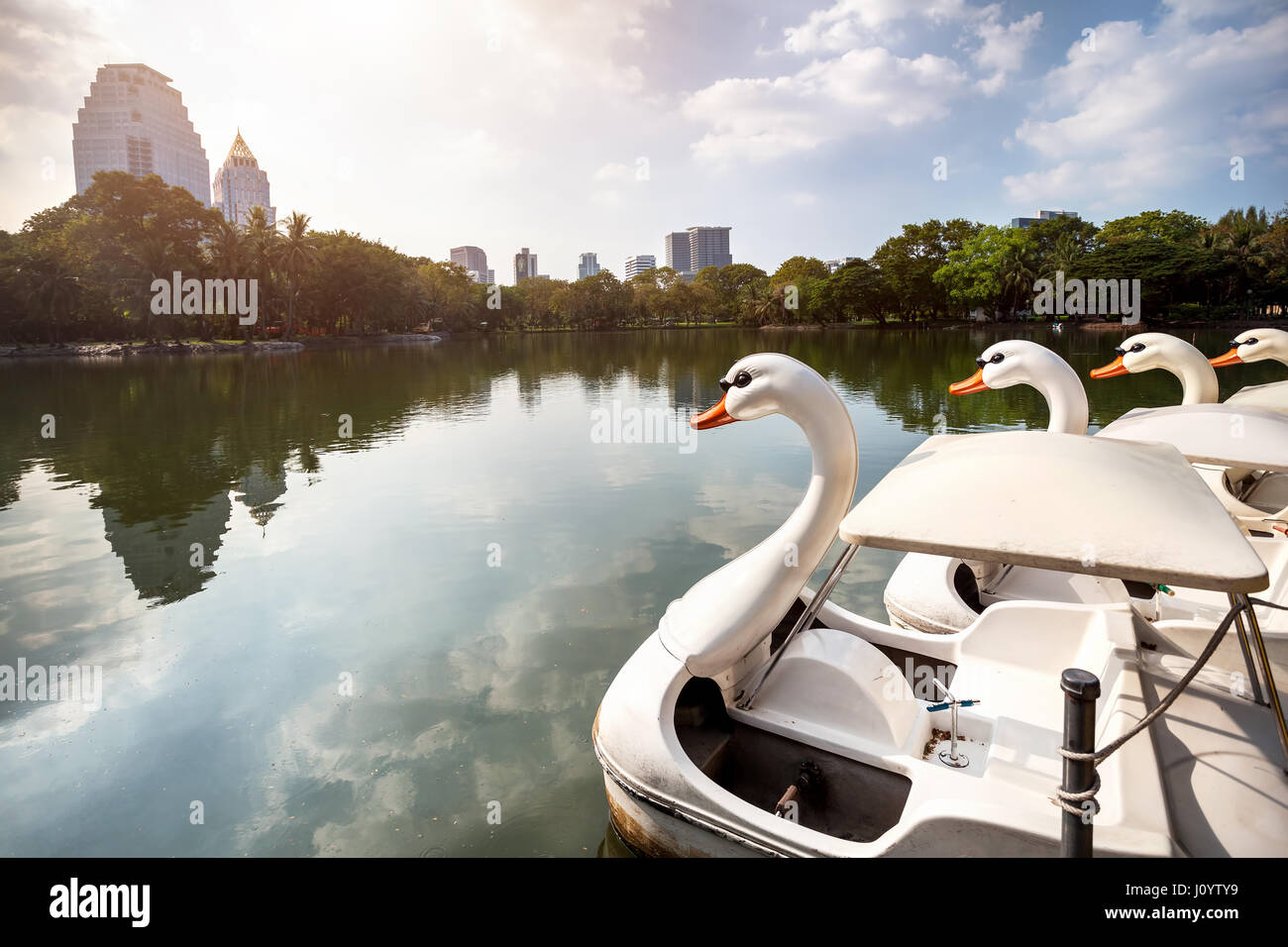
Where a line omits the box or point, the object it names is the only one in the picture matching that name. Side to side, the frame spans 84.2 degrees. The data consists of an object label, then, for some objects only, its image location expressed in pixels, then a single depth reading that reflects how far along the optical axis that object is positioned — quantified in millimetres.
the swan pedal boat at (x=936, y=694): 2881
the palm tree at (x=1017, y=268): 62688
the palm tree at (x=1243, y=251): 56781
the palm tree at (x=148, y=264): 51375
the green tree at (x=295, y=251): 59750
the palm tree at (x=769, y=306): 82750
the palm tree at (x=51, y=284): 49406
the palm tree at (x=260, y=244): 58750
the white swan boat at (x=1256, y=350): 8386
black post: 2424
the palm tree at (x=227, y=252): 56719
